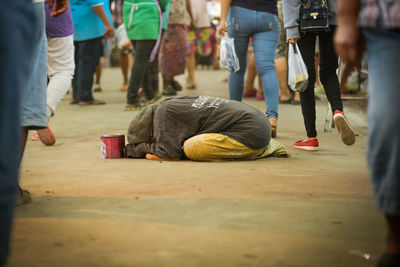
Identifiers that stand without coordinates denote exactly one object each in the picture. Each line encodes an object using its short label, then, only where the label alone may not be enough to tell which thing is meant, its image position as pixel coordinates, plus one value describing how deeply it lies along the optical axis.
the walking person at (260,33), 8.45
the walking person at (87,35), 12.26
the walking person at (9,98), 2.98
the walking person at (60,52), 7.77
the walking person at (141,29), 11.35
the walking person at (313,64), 7.26
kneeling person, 6.86
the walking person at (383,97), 3.11
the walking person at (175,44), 14.53
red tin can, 7.31
